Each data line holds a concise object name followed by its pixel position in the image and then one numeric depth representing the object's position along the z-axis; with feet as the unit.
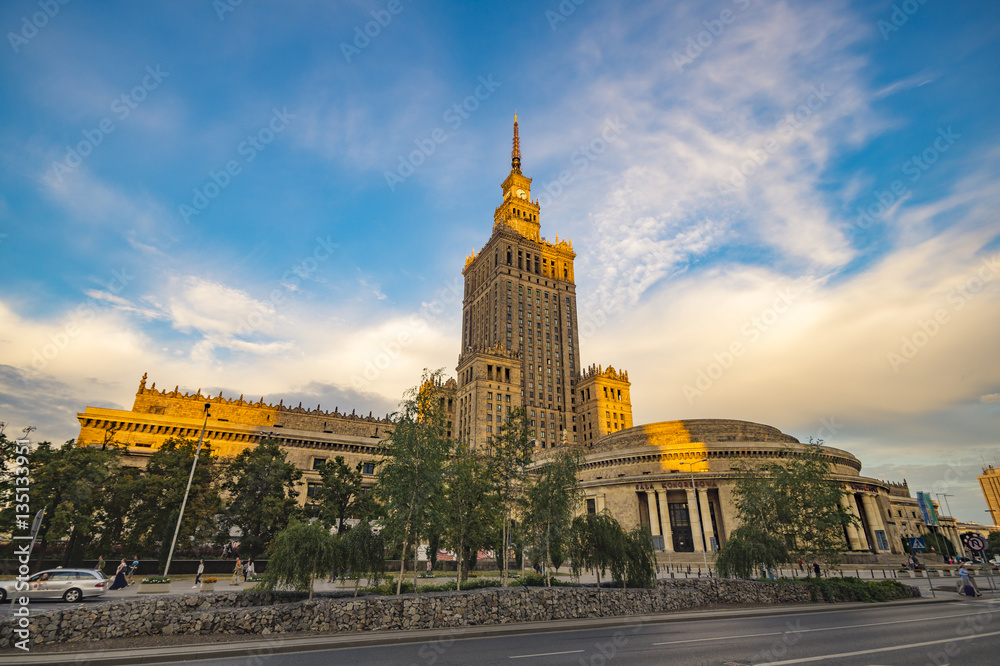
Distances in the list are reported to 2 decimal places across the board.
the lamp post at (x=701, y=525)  211.12
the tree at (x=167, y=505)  144.36
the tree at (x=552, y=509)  90.27
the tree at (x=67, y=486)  128.67
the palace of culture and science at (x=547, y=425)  236.63
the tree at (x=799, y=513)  98.32
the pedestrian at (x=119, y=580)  95.55
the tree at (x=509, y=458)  101.30
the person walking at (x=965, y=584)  97.96
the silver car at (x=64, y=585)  74.74
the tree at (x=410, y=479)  79.41
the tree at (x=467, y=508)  105.19
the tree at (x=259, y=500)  151.78
